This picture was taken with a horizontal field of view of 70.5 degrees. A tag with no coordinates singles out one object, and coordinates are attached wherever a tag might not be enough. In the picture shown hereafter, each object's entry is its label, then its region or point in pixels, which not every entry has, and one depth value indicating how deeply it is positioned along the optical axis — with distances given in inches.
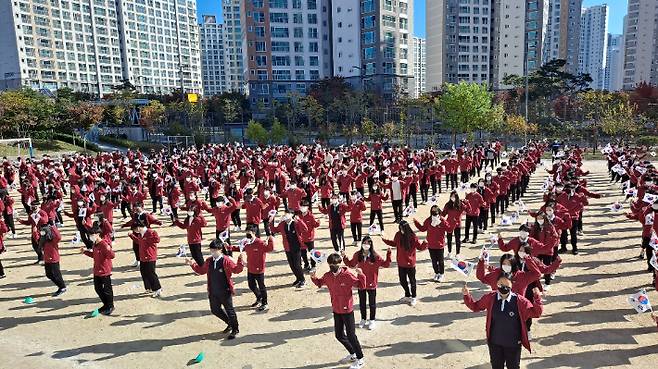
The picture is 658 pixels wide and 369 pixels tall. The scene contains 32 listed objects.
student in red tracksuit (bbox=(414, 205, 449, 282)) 357.1
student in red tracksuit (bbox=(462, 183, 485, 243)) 455.8
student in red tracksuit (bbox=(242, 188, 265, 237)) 475.2
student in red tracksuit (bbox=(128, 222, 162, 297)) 354.3
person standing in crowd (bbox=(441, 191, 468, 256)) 413.7
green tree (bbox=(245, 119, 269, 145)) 1882.4
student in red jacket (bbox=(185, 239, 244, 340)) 286.8
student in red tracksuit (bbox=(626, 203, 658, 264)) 372.8
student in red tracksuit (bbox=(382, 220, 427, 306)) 323.0
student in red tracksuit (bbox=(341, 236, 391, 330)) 287.9
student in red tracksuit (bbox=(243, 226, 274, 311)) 322.0
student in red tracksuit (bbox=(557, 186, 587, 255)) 435.8
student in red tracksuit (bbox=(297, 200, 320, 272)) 399.0
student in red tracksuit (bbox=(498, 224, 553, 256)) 300.8
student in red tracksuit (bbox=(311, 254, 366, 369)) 251.9
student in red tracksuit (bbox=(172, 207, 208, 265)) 404.5
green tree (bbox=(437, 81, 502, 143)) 1619.1
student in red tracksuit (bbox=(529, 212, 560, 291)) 327.3
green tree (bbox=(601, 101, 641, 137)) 1572.3
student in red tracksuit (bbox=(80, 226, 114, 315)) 331.3
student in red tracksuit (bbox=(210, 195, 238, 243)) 458.3
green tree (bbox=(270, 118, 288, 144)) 1888.5
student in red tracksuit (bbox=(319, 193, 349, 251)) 443.8
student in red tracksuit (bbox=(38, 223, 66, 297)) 361.7
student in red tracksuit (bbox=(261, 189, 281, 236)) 511.8
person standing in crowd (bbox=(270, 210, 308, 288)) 367.7
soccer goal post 1707.4
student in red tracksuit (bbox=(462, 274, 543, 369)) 207.8
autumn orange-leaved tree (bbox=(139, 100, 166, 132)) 2140.7
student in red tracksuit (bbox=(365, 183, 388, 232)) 504.1
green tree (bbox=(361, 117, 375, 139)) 1847.9
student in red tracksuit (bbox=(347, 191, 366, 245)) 459.2
